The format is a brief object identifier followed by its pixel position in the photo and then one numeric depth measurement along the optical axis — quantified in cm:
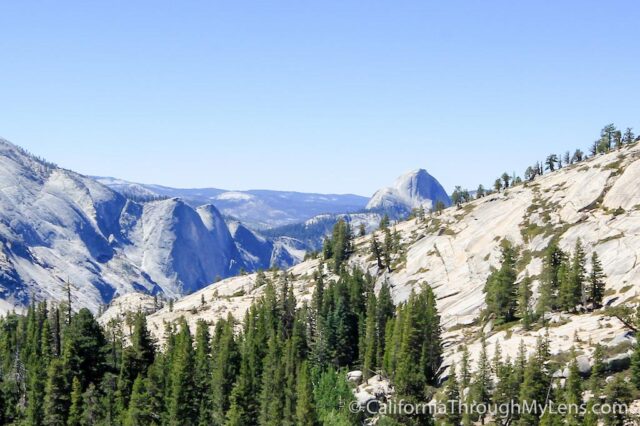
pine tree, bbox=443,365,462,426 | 10256
